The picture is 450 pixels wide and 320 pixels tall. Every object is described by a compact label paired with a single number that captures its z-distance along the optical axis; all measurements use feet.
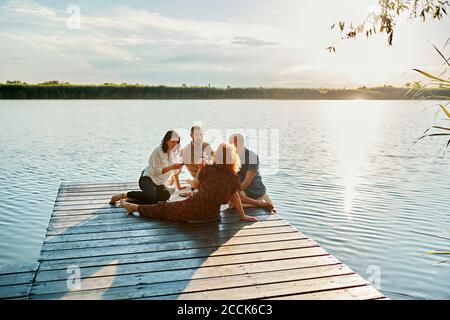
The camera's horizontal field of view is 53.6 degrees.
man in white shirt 23.07
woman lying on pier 16.71
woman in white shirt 20.27
